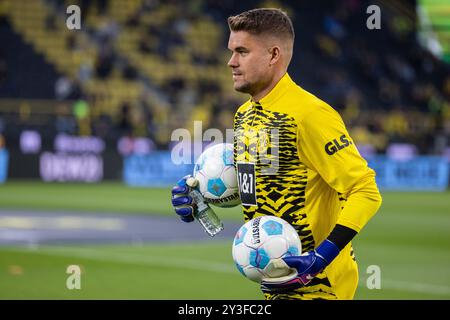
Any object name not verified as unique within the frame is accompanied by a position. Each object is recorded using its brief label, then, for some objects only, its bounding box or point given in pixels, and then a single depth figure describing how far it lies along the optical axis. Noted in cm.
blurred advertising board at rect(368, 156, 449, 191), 3312
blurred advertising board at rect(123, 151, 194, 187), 3147
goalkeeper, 458
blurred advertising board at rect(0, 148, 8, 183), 2988
